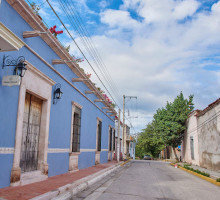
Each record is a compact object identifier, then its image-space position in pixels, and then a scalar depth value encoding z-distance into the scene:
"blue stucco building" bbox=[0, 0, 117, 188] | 5.79
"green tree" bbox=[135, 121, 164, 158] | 43.86
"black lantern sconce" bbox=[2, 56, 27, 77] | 5.81
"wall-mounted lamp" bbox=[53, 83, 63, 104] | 8.76
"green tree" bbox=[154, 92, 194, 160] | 23.23
